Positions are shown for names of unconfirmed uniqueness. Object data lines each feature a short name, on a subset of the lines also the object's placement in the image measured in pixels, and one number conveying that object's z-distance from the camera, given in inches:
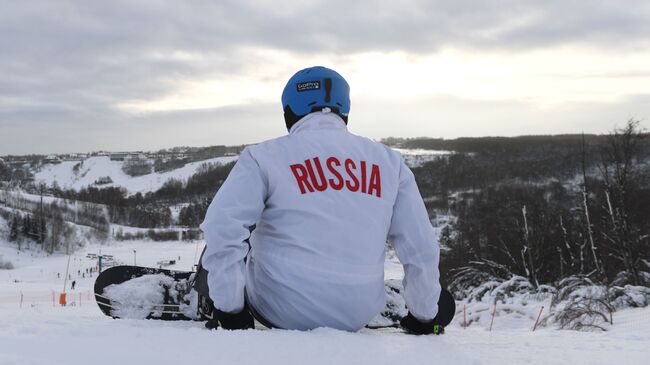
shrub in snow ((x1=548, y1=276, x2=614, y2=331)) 328.8
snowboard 118.9
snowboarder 83.2
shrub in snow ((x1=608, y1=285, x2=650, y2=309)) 386.6
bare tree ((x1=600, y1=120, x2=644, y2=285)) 722.9
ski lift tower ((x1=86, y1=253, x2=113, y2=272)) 2660.4
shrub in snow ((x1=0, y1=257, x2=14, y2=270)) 2663.1
